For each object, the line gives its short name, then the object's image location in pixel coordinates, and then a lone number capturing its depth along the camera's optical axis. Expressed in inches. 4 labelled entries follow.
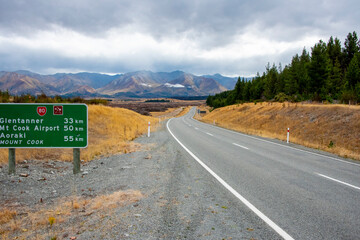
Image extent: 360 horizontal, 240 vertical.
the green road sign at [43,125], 273.1
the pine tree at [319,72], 1584.6
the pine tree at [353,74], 1593.3
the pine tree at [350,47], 2274.9
